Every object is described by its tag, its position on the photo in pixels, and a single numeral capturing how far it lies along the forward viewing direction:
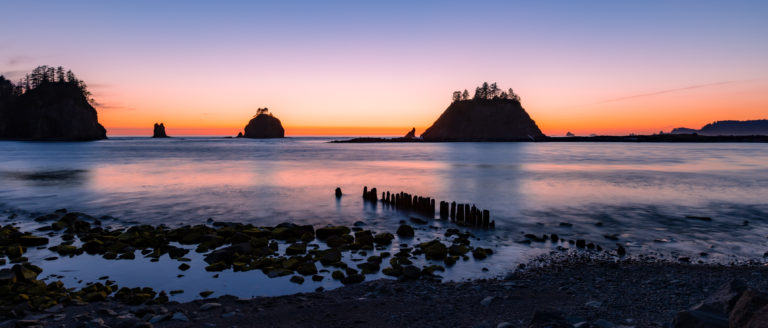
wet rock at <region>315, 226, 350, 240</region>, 13.50
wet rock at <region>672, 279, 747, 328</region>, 4.62
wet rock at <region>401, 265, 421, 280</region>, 9.23
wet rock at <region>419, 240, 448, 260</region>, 10.75
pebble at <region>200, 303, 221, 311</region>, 7.44
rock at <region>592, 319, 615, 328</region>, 5.65
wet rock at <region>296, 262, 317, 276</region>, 9.61
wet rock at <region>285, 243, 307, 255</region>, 11.47
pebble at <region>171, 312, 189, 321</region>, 6.82
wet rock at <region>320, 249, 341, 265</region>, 10.37
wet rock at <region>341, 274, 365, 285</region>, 9.09
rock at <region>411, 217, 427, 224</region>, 16.06
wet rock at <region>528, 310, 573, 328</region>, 5.28
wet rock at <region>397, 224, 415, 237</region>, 13.75
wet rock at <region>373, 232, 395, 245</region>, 12.66
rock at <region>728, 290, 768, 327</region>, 4.20
